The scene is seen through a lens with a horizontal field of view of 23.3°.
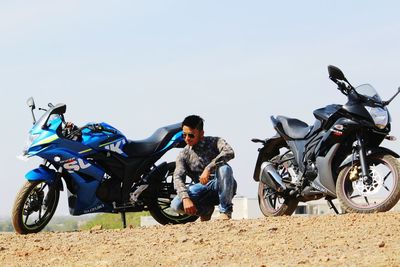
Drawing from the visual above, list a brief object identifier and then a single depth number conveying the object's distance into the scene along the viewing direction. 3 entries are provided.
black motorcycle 10.32
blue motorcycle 11.86
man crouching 10.78
